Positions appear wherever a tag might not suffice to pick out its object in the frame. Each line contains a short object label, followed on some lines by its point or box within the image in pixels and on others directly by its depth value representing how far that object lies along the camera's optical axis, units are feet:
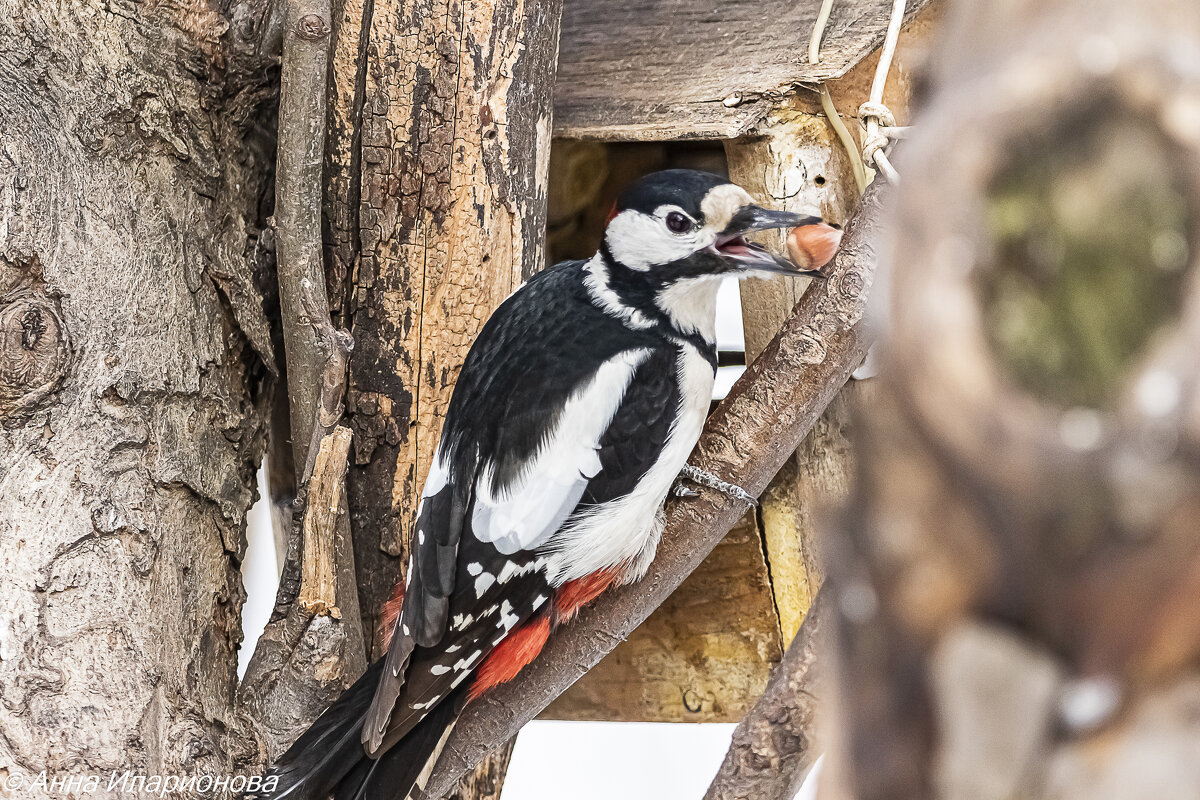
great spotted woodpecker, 14.05
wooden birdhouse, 14.26
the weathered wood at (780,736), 13.99
